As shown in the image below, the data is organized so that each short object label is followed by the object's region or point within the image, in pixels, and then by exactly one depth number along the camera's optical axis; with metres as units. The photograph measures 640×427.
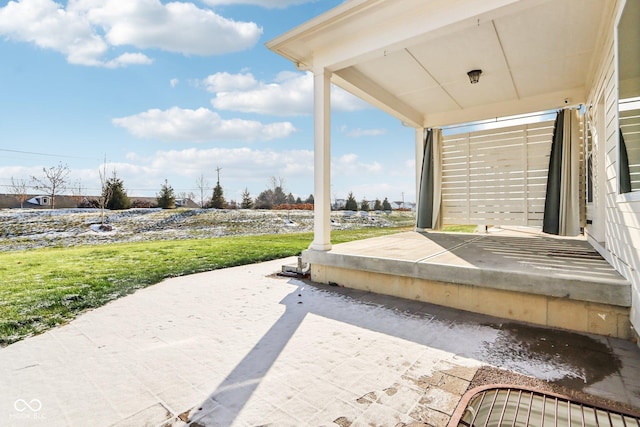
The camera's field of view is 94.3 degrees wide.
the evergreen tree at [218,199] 19.05
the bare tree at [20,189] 16.30
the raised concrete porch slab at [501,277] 2.14
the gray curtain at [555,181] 4.55
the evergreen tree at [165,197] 16.84
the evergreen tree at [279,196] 21.28
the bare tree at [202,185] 21.16
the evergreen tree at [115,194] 14.34
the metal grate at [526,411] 1.25
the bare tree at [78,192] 16.16
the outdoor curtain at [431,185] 5.83
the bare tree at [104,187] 13.88
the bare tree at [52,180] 14.62
